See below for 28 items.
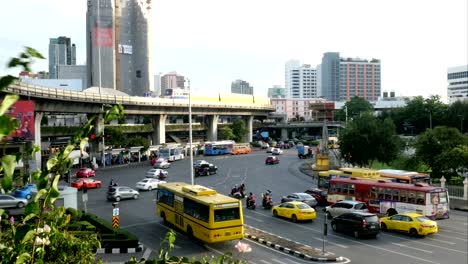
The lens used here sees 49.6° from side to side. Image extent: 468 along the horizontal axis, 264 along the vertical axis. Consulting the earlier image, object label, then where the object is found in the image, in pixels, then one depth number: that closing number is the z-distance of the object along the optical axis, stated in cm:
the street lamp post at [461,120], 8206
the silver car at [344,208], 2684
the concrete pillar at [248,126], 9512
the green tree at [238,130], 9019
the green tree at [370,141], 4684
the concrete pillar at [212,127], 8481
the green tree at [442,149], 3712
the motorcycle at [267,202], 3145
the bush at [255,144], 9167
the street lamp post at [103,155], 5642
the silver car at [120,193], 3428
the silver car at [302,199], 3102
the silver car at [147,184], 3962
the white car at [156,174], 4609
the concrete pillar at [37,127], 4830
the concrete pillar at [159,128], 7206
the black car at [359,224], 2322
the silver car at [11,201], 3091
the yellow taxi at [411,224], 2369
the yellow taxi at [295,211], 2716
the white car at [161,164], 5544
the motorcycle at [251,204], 3142
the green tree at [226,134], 8744
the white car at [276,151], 7606
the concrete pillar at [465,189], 3491
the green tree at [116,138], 6131
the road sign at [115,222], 2340
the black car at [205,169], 5016
